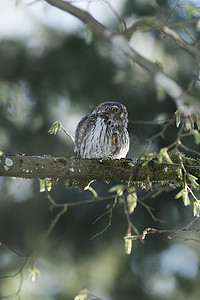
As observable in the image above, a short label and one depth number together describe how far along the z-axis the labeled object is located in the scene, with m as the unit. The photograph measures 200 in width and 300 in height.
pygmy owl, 10.60
